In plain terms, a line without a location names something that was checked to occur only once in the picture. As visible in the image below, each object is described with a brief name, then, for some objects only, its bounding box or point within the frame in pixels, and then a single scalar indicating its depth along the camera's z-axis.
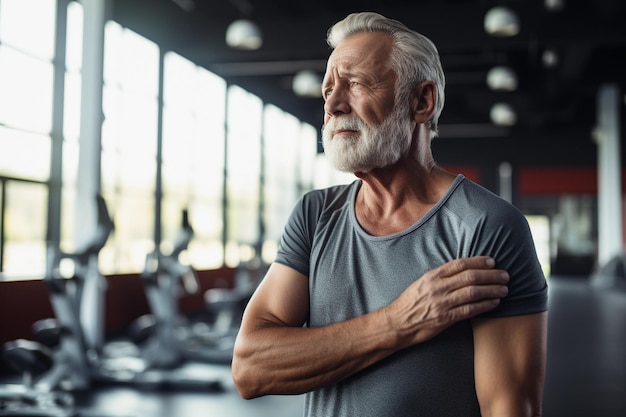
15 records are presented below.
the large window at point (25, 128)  5.41
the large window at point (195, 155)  8.46
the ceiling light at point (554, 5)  6.98
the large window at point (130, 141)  7.02
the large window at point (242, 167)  10.38
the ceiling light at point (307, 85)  7.93
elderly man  1.04
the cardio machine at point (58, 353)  3.79
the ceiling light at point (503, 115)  10.73
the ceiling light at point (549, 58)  9.64
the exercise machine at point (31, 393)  3.76
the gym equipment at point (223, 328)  5.82
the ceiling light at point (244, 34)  6.18
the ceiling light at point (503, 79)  7.86
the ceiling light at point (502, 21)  5.75
